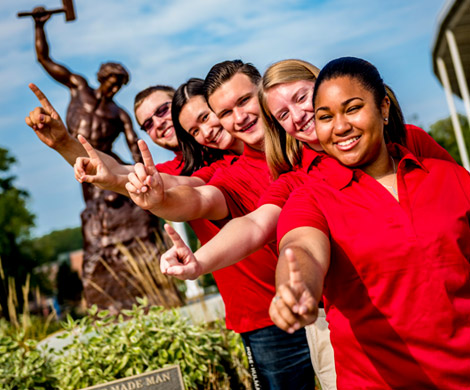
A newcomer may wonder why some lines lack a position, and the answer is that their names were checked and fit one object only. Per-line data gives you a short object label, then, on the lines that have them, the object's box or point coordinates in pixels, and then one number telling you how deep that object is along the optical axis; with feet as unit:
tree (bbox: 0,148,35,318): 69.31
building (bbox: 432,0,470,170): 31.91
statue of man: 24.08
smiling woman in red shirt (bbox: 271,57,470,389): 4.65
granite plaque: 10.89
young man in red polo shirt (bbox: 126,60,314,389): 7.10
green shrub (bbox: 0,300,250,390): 13.33
